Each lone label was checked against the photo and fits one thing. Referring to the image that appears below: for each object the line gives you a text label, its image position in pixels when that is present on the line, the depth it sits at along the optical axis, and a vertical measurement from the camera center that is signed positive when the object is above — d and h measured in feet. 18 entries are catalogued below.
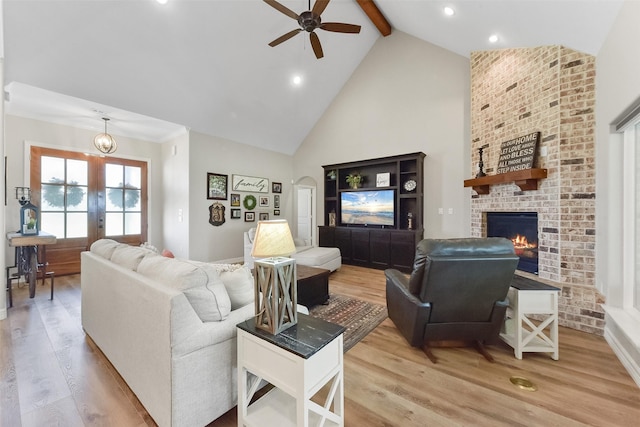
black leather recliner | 6.30 -2.04
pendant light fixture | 13.83 +3.75
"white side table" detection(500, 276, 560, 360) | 6.89 -2.69
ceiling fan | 9.34 +7.55
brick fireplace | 8.68 +1.66
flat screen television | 17.60 +0.34
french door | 14.64 +0.77
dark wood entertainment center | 16.35 -0.86
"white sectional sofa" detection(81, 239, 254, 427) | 4.37 -2.27
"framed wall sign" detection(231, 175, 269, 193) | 19.52 +2.26
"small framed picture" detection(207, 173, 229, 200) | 17.97 +1.86
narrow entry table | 10.57 -1.91
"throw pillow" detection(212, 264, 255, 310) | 5.82 -1.68
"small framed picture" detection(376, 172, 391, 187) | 17.88 +2.32
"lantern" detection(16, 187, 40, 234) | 11.28 -0.27
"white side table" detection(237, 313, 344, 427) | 3.87 -2.57
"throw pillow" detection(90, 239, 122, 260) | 7.54 -1.09
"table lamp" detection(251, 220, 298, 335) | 4.49 -1.20
